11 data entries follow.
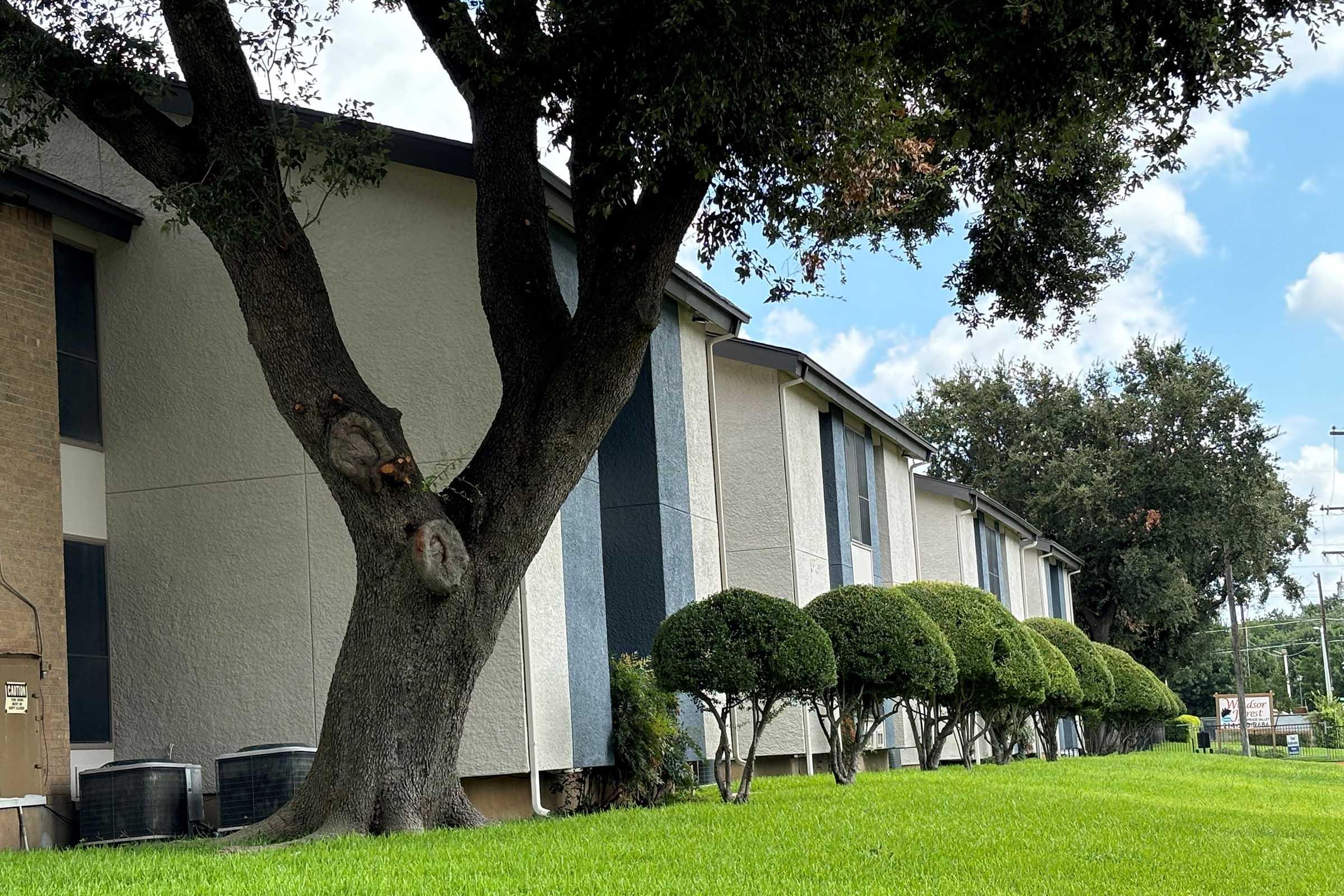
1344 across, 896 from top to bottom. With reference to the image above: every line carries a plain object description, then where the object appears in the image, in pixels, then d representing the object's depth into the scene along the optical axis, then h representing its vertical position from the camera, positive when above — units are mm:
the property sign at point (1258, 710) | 46469 -3912
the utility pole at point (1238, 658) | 39438 -1928
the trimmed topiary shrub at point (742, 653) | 12859 -289
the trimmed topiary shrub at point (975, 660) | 19984 -775
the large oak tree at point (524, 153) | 9680 +3573
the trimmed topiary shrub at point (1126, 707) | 32469 -2550
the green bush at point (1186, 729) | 57469 -5520
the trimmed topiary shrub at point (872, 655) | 15719 -467
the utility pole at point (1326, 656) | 61688 -3121
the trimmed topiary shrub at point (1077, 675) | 26953 -1458
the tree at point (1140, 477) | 45469 +4094
